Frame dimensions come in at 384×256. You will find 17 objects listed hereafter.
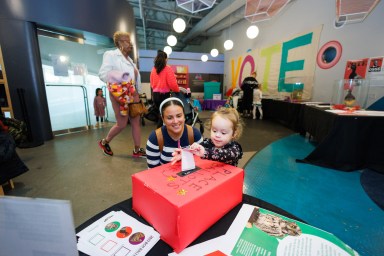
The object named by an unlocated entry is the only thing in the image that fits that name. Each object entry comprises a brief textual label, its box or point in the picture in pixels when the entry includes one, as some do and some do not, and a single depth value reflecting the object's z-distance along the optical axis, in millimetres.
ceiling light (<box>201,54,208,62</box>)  8727
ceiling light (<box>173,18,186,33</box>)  4872
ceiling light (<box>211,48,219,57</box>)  8169
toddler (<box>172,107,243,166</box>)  861
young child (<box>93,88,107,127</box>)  5000
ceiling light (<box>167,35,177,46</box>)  6668
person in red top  2908
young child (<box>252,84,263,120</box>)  6027
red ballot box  533
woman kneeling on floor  1254
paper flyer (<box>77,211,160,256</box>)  538
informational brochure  529
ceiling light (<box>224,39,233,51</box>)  6281
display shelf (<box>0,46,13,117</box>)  3131
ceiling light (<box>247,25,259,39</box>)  4827
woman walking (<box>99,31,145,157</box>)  2326
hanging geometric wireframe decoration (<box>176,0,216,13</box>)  3446
